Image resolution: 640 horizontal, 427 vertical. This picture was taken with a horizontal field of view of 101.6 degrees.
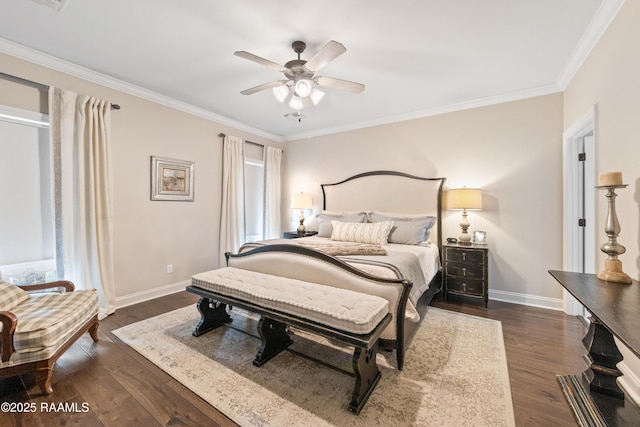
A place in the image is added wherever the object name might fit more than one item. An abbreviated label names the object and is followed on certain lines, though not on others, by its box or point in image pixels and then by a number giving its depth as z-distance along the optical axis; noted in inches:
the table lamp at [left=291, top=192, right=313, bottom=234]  190.5
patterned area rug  60.8
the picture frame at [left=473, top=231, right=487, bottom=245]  135.3
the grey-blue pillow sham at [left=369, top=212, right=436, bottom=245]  136.9
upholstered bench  62.8
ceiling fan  79.3
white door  112.2
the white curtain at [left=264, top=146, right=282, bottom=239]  200.8
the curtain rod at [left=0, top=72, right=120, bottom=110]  95.0
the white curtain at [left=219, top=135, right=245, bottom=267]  169.5
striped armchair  64.4
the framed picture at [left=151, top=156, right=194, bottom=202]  137.6
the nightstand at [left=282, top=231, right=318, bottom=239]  183.2
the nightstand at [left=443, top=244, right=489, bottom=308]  125.0
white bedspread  83.7
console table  52.6
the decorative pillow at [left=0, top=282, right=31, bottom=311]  76.6
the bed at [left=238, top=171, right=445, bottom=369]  84.8
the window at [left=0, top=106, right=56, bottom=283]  98.9
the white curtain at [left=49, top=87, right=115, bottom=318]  104.8
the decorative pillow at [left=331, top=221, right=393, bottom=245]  135.0
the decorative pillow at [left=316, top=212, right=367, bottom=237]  158.1
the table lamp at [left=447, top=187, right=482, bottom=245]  129.5
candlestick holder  64.7
